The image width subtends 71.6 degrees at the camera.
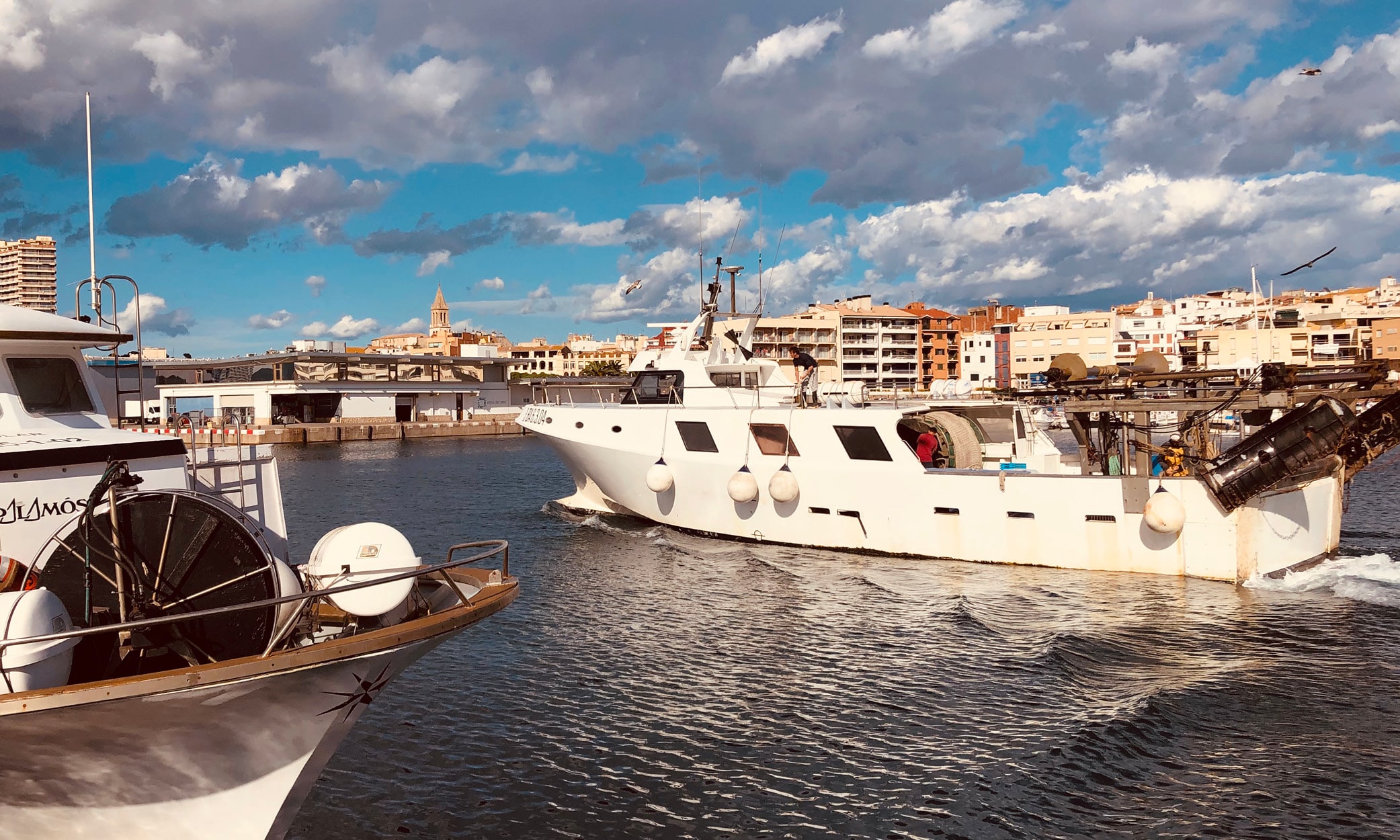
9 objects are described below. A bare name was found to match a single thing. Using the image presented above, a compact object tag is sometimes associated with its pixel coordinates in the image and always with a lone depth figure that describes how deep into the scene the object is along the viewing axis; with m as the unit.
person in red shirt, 21.70
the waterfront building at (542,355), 157.21
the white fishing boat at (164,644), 6.48
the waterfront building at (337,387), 75.06
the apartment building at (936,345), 129.75
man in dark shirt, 22.70
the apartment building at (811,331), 119.69
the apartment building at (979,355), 127.88
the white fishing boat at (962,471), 18.22
